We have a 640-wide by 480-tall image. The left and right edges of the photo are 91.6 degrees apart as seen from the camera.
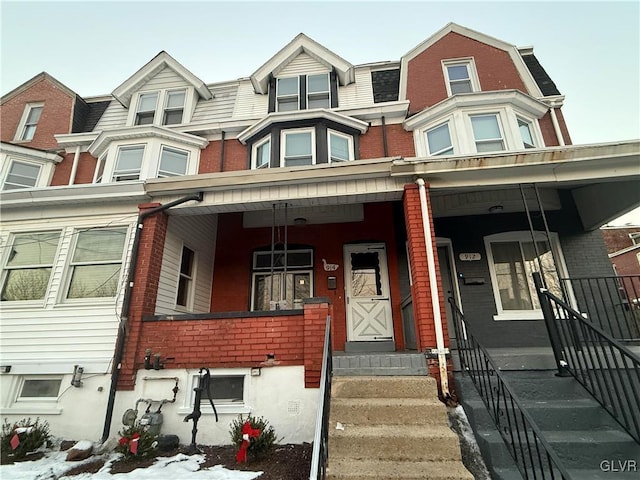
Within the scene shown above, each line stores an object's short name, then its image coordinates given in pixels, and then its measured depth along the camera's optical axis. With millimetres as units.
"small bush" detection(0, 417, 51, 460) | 4367
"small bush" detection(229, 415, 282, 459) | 3967
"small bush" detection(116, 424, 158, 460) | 4055
